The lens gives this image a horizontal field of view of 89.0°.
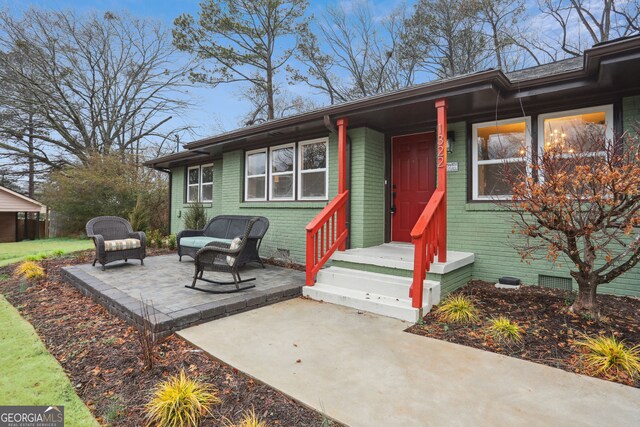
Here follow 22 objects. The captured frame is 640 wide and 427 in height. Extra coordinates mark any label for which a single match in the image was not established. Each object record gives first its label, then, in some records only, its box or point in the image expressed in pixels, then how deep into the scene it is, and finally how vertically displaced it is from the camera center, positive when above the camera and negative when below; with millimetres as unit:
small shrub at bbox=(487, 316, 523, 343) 2953 -1061
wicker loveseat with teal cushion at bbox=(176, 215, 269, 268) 5926 -365
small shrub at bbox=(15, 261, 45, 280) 5656 -976
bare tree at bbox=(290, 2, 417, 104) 14953 +7608
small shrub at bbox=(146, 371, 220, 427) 1908 -1152
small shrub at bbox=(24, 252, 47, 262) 7516 -960
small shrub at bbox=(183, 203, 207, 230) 8602 -28
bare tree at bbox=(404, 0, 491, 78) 12562 +7338
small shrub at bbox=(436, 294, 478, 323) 3430 -1025
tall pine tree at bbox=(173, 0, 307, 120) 13344 +7650
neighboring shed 13480 +164
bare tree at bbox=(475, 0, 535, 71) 11758 +7112
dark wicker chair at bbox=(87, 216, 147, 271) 5742 -435
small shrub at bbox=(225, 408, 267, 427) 1786 -1182
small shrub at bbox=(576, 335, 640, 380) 2357 -1074
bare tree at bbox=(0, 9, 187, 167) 16562 +7526
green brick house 3965 +775
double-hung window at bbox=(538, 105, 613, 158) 4125 +1201
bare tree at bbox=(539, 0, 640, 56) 10227 +6598
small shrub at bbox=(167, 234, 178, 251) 8812 -733
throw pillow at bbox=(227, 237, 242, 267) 4294 -421
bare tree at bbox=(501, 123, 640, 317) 2910 +154
